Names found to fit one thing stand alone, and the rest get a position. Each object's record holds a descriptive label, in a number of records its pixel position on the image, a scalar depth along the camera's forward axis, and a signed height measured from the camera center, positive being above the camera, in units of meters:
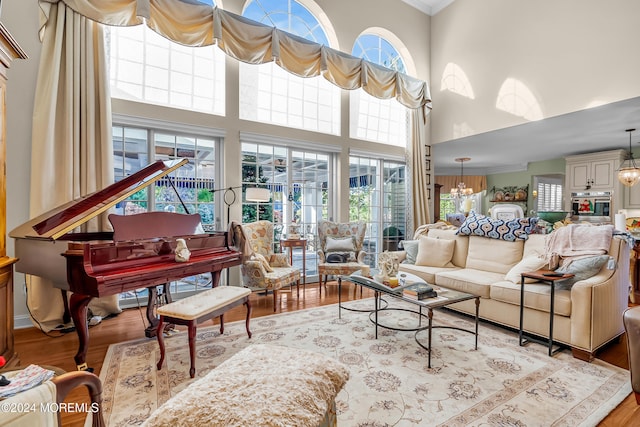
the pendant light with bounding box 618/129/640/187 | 5.15 +0.62
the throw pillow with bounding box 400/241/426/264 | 4.02 -0.60
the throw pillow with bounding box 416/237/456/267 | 3.75 -0.58
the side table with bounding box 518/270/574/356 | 2.35 -0.71
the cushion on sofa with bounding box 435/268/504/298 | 2.96 -0.76
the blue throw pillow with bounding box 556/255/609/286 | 2.41 -0.48
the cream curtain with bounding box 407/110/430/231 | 5.62 +0.75
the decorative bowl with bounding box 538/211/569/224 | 6.29 -0.15
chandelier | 8.00 +0.53
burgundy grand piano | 1.99 -0.41
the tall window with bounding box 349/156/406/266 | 5.32 +0.12
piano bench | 2.06 -0.78
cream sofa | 2.28 -0.77
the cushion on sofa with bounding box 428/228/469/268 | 3.76 -0.53
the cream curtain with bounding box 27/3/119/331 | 2.88 +0.79
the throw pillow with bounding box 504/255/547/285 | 2.74 -0.56
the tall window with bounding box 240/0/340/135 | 4.29 +1.85
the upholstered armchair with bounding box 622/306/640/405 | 1.76 -0.83
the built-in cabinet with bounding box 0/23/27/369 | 1.96 -0.40
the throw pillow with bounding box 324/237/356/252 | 4.44 -0.58
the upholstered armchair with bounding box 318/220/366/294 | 4.07 -0.63
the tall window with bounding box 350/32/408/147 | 5.33 +1.88
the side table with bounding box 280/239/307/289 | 4.14 -0.53
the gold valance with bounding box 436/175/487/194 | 10.09 +0.94
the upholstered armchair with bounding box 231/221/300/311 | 3.40 -0.69
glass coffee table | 2.25 -0.73
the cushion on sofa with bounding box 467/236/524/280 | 3.30 -0.53
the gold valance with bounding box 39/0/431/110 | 3.04 +2.10
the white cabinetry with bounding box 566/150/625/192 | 6.37 +0.90
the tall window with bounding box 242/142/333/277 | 4.34 +0.31
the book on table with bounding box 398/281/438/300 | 2.35 -0.68
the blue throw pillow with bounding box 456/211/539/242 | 3.36 -0.23
